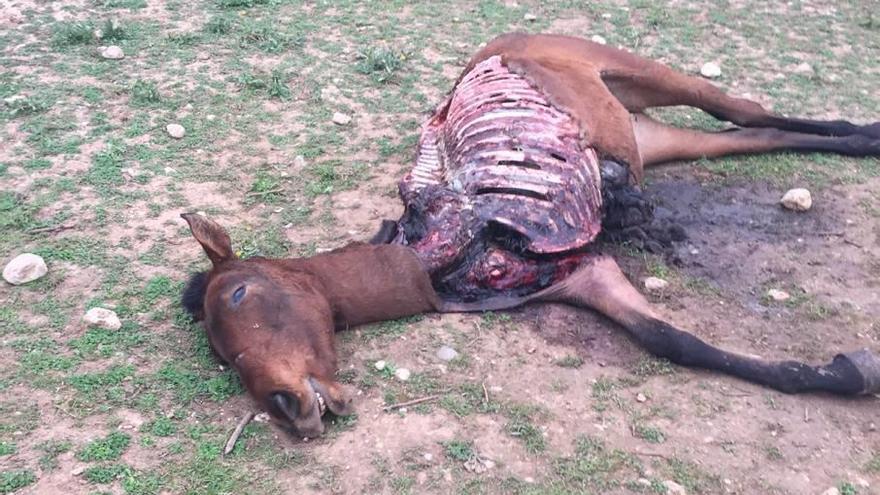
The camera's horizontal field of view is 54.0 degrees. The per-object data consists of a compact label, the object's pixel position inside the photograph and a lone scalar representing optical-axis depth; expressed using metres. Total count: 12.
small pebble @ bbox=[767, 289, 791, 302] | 4.12
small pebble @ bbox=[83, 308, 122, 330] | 3.74
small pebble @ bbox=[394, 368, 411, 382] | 3.54
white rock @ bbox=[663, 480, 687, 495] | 2.97
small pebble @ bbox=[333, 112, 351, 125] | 5.68
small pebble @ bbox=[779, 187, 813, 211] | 4.81
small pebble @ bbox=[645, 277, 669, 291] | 4.20
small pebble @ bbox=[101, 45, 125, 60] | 6.29
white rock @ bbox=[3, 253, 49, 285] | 4.01
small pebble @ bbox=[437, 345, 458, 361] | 3.67
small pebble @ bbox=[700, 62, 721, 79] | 6.44
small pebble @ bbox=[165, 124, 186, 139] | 5.40
